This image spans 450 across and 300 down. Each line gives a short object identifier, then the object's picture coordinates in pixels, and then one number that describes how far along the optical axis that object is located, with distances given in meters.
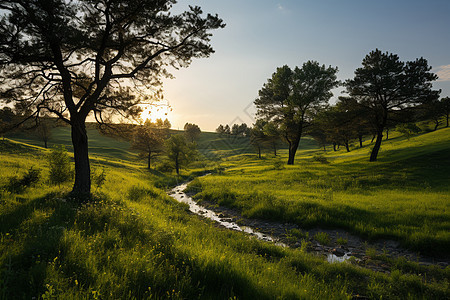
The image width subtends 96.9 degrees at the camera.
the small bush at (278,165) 30.36
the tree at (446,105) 59.94
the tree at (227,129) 161.80
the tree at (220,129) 165.38
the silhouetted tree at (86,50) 7.84
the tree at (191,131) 121.06
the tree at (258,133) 42.66
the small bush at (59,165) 12.40
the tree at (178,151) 40.12
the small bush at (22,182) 9.39
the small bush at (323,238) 9.79
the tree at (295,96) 29.47
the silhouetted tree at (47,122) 10.00
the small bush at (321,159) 33.90
